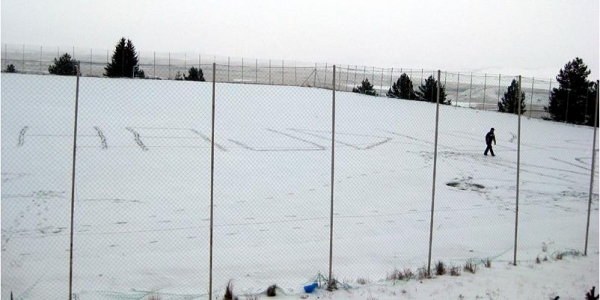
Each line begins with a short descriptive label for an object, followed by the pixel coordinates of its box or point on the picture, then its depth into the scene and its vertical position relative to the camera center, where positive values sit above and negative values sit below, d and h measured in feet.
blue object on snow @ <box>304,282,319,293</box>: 27.55 -8.76
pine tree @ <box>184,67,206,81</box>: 153.79 +12.04
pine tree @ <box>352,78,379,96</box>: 155.33 +9.62
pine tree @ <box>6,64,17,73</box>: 138.82 +10.95
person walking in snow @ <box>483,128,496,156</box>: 81.05 -2.16
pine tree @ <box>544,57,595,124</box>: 143.74 +9.54
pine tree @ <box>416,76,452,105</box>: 146.82 +9.10
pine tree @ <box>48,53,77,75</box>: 145.38 +12.36
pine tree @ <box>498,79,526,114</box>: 146.45 +7.39
